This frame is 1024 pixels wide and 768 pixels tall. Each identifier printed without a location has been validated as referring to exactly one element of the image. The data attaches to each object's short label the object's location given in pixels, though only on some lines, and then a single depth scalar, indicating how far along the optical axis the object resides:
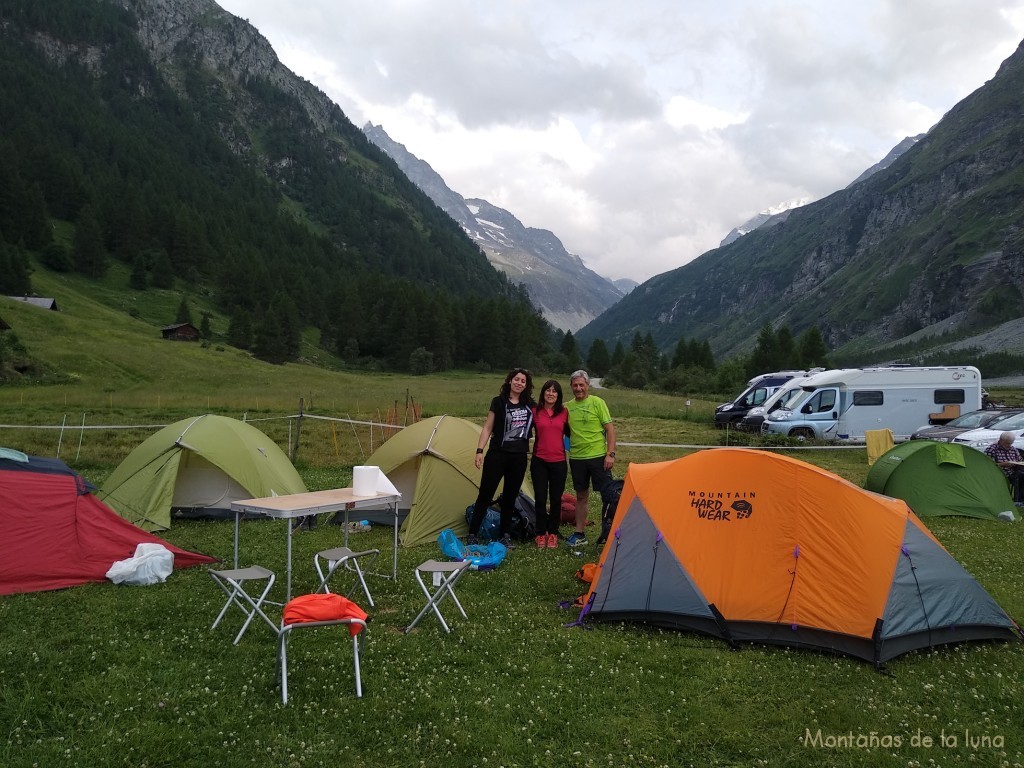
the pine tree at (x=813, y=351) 79.75
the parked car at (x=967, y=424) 20.66
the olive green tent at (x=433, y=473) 11.20
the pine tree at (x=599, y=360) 117.44
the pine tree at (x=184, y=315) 82.66
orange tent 6.55
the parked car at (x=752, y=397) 34.03
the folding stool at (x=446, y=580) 6.83
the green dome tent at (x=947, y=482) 13.52
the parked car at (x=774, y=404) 28.47
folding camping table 7.02
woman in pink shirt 10.24
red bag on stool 5.36
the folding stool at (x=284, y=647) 5.14
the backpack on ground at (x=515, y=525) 10.94
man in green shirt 10.30
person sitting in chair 15.03
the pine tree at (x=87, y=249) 90.50
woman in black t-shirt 10.00
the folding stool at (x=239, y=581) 6.38
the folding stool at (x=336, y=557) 7.09
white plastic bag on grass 8.35
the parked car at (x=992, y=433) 18.87
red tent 7.89
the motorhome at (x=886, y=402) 26.38
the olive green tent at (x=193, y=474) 11.67
